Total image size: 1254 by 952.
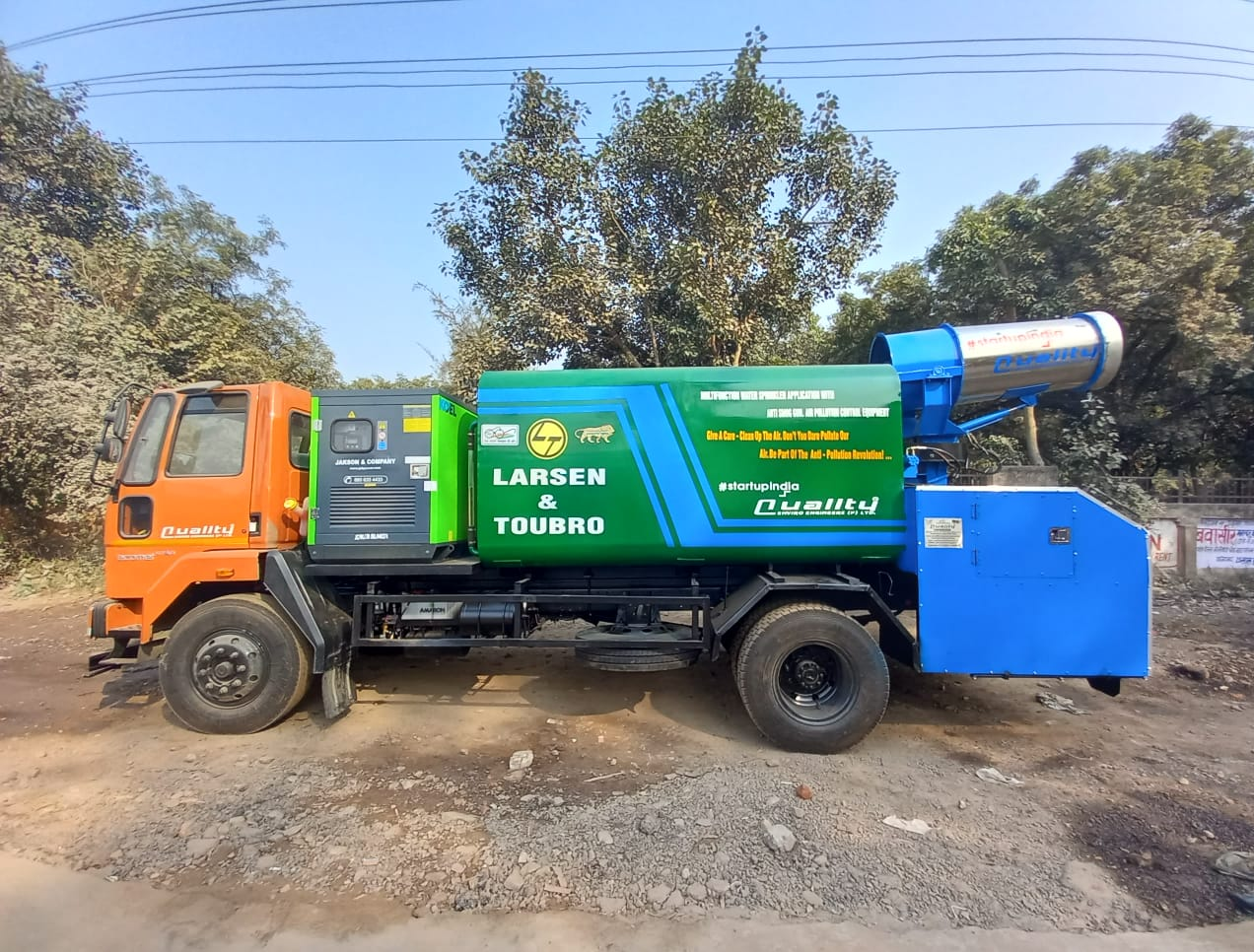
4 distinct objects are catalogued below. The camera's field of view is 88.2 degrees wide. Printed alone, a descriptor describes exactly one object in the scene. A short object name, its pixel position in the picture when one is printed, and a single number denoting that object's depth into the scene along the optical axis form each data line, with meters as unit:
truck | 4.30
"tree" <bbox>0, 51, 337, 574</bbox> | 9.76
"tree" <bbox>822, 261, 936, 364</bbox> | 12.41
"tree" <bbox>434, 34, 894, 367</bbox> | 9.64
